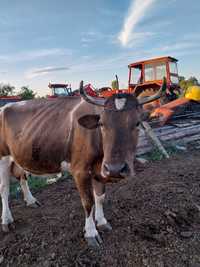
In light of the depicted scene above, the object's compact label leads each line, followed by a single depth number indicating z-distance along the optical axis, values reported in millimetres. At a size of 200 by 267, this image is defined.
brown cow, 1878
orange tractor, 8425
